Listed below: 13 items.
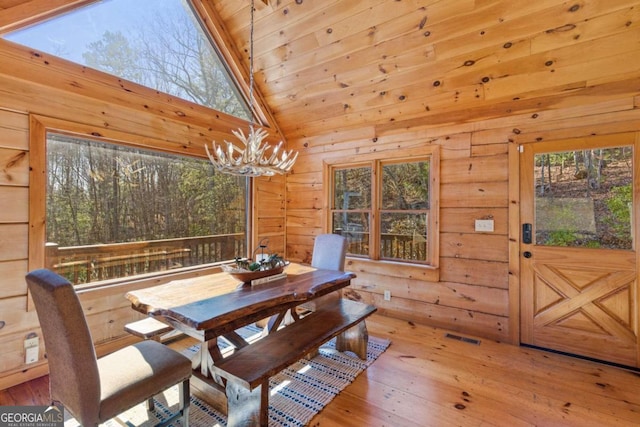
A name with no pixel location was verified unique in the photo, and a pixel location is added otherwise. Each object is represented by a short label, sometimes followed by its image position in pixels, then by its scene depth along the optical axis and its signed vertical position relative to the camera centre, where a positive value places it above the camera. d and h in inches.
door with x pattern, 100.6 -11.9
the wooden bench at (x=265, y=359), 65.2 -35.3
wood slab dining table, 67.0 -22.6
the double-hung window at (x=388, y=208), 140.7 +3.3
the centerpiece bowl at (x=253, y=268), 89.8 -17.5
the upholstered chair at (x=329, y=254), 120.0 -16.8
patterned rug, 74.3 -52.7
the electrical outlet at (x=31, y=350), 90.9 -43.1
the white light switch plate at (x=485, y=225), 122.9 -4.5
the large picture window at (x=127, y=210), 100.0 +1.6
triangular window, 98.6 +66.7
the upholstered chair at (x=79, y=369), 50.1 -30.3
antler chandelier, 85.9 +15.9
